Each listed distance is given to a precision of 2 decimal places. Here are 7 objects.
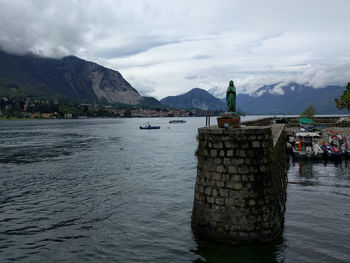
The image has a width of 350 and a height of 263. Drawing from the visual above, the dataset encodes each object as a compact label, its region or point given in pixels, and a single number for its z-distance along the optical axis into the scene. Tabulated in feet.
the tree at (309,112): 400.02
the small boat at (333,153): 136.26
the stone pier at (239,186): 46.60
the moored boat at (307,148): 140.67
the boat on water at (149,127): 479.90
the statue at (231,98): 56.65
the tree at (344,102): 285.23
